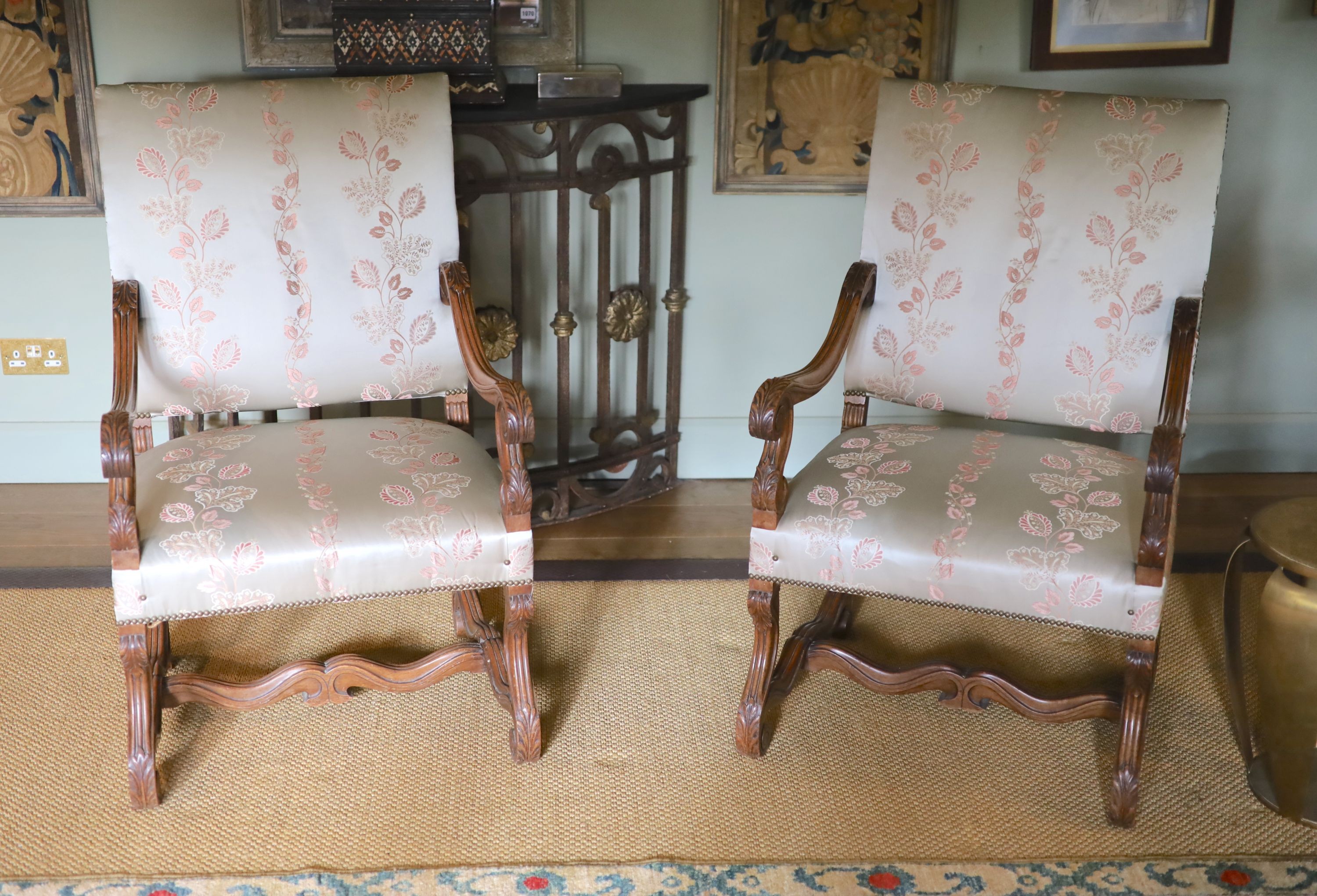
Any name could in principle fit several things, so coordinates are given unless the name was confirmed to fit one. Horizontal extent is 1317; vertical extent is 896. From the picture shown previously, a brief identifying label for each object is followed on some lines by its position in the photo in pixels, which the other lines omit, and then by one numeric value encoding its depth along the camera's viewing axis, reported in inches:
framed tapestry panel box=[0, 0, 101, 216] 99.0
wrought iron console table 95.6
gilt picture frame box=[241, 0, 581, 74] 99.9
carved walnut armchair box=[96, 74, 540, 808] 67.8
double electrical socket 109.2
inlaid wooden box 92.0
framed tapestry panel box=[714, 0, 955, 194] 104.0
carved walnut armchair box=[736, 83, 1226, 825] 66.9
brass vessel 67.0
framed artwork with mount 104.6
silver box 96.2
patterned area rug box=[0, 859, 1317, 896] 64.6
